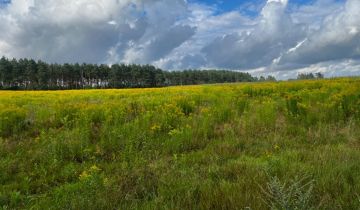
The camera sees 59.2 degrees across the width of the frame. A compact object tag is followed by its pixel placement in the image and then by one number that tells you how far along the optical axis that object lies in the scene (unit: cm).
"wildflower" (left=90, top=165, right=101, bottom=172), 457
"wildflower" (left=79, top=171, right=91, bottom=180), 430
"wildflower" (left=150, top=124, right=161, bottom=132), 723
